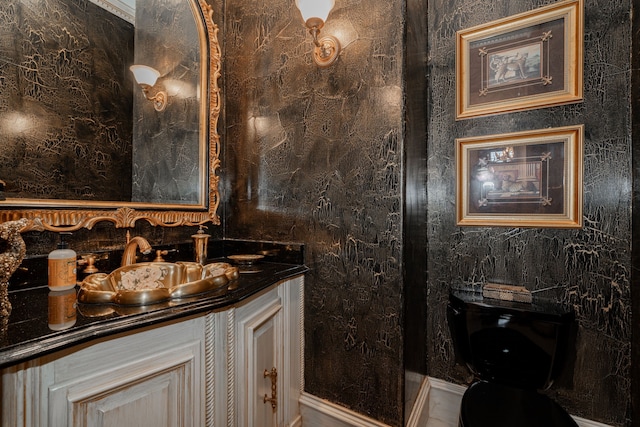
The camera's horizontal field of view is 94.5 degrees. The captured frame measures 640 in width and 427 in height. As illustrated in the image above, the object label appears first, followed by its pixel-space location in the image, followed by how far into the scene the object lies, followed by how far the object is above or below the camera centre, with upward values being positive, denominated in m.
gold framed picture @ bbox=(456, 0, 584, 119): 1.32 +0.74
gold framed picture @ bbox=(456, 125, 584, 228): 1.32 +0.17
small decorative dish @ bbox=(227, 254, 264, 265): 1.45 -0.23
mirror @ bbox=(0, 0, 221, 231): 0.99 +0.40
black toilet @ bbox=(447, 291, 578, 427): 1.06 -0.61
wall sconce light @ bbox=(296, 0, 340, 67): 1.29 +0.83
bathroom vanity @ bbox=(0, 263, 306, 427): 0.60 -0.38
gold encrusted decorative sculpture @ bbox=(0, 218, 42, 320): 0.75 -0.12
